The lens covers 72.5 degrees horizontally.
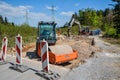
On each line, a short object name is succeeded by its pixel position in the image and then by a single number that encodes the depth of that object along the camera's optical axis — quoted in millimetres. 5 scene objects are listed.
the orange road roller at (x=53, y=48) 4588
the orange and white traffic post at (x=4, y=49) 3841
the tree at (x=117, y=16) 17788
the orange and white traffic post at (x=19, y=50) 3394
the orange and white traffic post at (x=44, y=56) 3144
